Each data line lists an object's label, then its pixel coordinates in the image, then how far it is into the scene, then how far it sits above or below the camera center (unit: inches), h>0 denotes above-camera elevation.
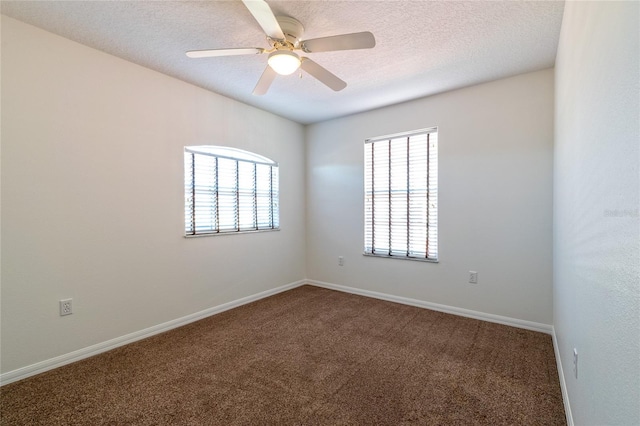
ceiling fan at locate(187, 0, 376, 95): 68.4 +42.4
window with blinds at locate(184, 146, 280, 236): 130.7 +9.6
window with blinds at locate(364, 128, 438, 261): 142.0 +7.4
